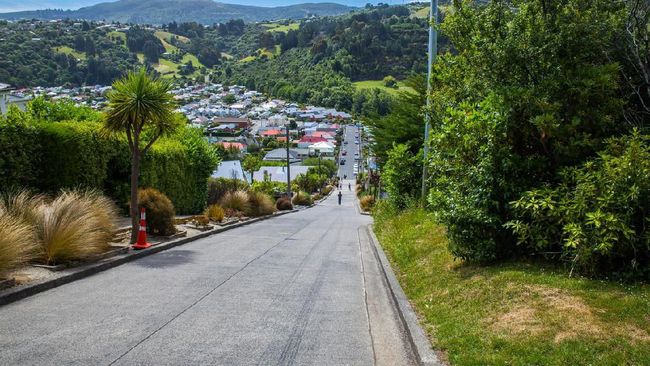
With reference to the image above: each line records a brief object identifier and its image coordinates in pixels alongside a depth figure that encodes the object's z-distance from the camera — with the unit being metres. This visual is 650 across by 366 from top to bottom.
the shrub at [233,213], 24.54
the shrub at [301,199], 57.20
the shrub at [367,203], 47.97
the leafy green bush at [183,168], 21.66
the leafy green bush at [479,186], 8.38
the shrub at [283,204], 42.69
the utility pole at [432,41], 16.36
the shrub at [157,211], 14.63
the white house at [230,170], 55.33
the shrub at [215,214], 21.42
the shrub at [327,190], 90.26
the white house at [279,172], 88.55
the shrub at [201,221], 18.88
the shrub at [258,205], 28.55
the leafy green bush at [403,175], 21.97
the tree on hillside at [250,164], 71.60
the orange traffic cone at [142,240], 12.50
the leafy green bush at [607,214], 6.62
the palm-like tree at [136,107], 12.46
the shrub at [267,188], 48.51
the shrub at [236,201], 26.42
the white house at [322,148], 137.62
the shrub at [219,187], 32.20
